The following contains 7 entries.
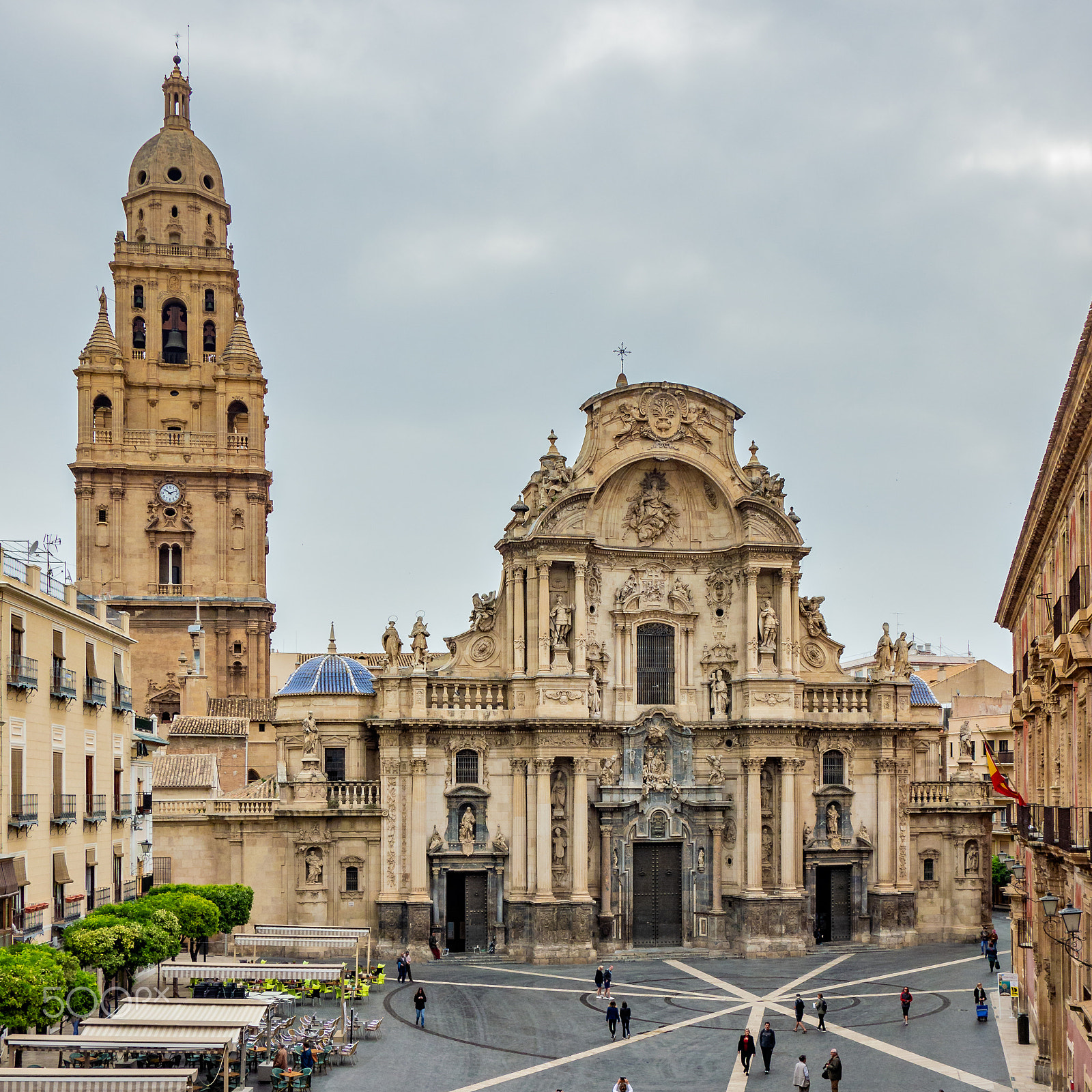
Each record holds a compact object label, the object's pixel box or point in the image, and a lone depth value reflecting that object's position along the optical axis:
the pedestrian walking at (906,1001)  43.94
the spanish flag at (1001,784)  37.00
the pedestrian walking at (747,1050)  38.12
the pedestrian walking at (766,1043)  38.34
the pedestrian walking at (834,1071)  35.12
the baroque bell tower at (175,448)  82.00
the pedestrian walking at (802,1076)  34.12
